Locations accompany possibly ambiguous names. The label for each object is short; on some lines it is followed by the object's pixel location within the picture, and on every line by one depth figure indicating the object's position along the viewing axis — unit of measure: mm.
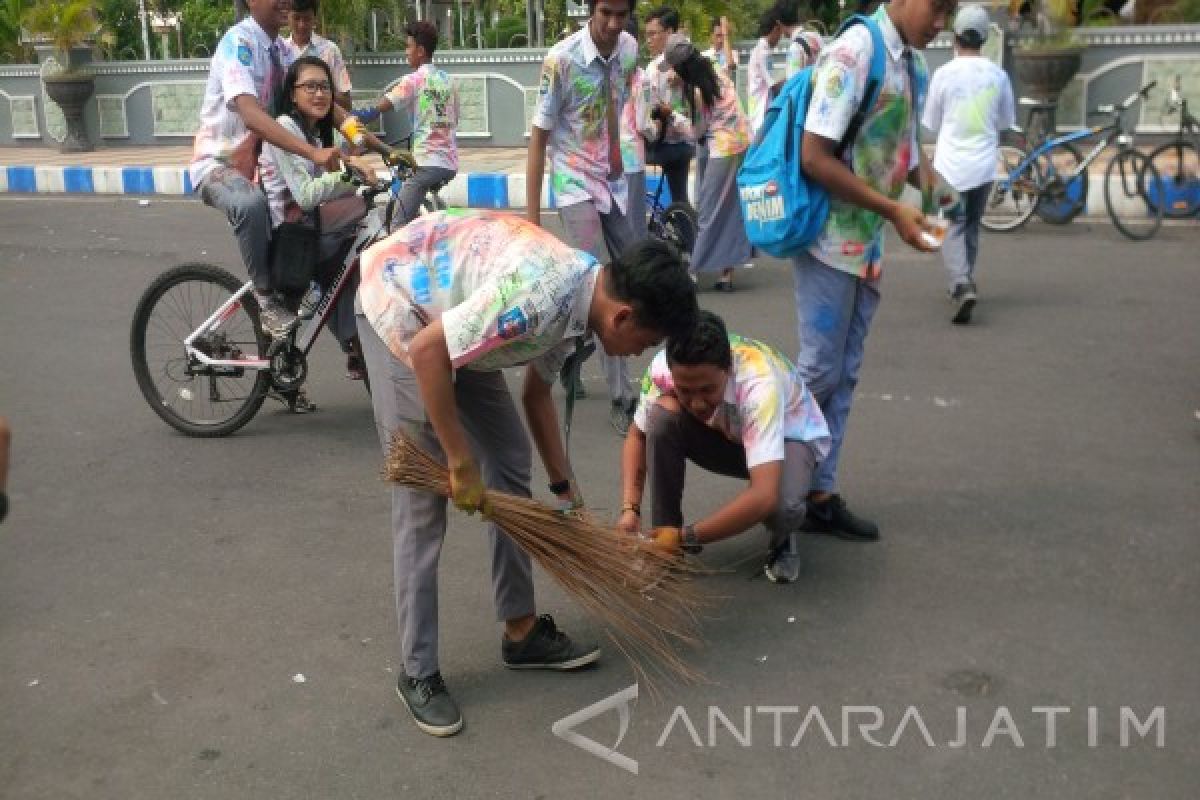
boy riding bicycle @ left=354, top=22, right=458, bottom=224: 9234
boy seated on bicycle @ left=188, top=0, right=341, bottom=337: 5398
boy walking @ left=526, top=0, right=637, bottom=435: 5484
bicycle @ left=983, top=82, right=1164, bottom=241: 10039
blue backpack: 4184
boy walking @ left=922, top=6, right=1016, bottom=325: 7711
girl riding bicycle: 5418
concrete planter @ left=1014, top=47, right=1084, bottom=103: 13023
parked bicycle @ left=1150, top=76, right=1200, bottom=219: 10250
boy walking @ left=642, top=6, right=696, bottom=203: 8742
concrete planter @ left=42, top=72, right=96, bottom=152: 17734
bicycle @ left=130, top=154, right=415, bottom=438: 5539
